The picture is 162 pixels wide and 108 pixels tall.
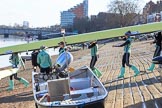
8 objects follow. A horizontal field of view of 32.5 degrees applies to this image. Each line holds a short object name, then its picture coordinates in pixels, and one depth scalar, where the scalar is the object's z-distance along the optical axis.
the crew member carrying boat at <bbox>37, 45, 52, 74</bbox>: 9.76
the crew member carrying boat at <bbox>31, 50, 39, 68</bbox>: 13.93
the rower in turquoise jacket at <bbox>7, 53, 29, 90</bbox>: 11.44
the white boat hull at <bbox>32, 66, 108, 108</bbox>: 6.17
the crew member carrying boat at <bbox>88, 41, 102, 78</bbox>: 11.23
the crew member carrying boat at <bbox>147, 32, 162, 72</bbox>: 10.87
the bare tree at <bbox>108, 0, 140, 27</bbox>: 74.03
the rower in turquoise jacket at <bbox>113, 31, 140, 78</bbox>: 10.44
